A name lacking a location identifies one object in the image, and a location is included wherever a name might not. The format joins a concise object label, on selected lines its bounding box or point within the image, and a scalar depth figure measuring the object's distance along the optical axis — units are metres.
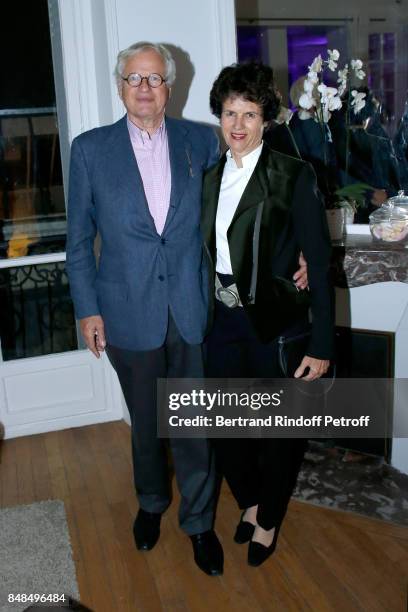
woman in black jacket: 1.76
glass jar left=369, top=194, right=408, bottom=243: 2.35
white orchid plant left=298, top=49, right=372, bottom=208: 2.43
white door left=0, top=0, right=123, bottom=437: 2.87
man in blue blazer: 1.86
